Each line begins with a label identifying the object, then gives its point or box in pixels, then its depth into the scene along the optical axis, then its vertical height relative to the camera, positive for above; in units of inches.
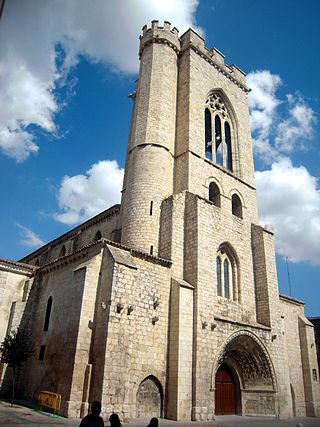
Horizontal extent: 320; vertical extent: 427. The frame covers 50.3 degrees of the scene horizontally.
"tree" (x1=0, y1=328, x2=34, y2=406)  529.0 +18.9
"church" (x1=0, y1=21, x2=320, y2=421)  492.4 +134.8
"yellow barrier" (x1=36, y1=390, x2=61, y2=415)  446.5 -43.5
